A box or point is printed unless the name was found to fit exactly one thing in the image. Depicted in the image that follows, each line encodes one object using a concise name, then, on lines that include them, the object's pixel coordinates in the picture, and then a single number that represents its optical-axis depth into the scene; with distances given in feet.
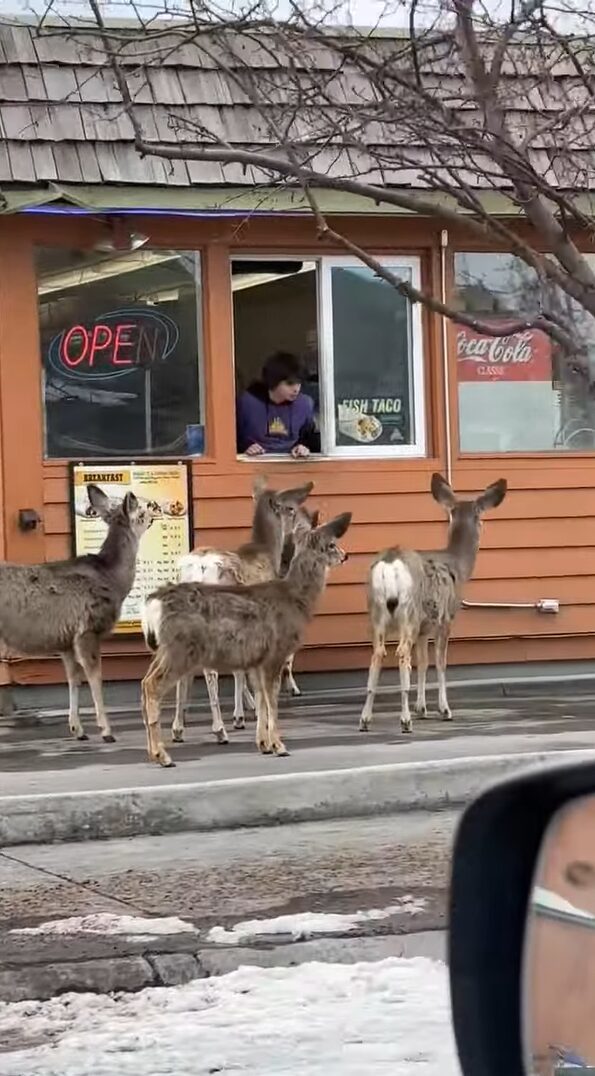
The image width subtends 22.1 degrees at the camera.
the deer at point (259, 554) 35.58
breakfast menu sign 38.24
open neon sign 38.60
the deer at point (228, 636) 30.55
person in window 39.91
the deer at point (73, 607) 34.06
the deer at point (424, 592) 35.01
